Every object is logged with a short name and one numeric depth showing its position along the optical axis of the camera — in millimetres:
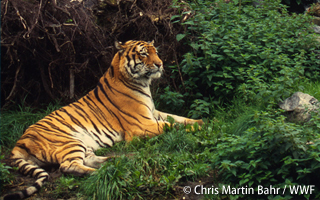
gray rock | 9234
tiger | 9852
